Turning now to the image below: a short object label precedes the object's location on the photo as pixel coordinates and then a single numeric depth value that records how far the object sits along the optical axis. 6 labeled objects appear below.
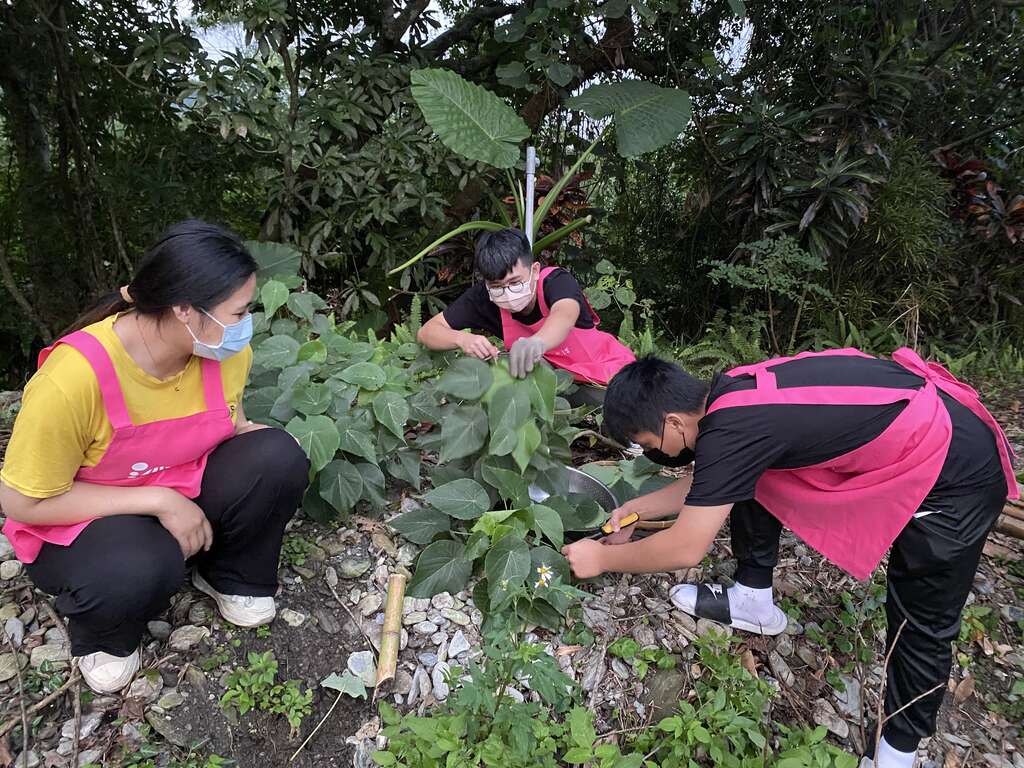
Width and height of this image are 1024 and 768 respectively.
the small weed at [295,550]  1.83
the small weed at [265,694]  1.45
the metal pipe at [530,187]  3.21
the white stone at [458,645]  1.69
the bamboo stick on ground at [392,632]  1.58
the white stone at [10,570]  1.73
